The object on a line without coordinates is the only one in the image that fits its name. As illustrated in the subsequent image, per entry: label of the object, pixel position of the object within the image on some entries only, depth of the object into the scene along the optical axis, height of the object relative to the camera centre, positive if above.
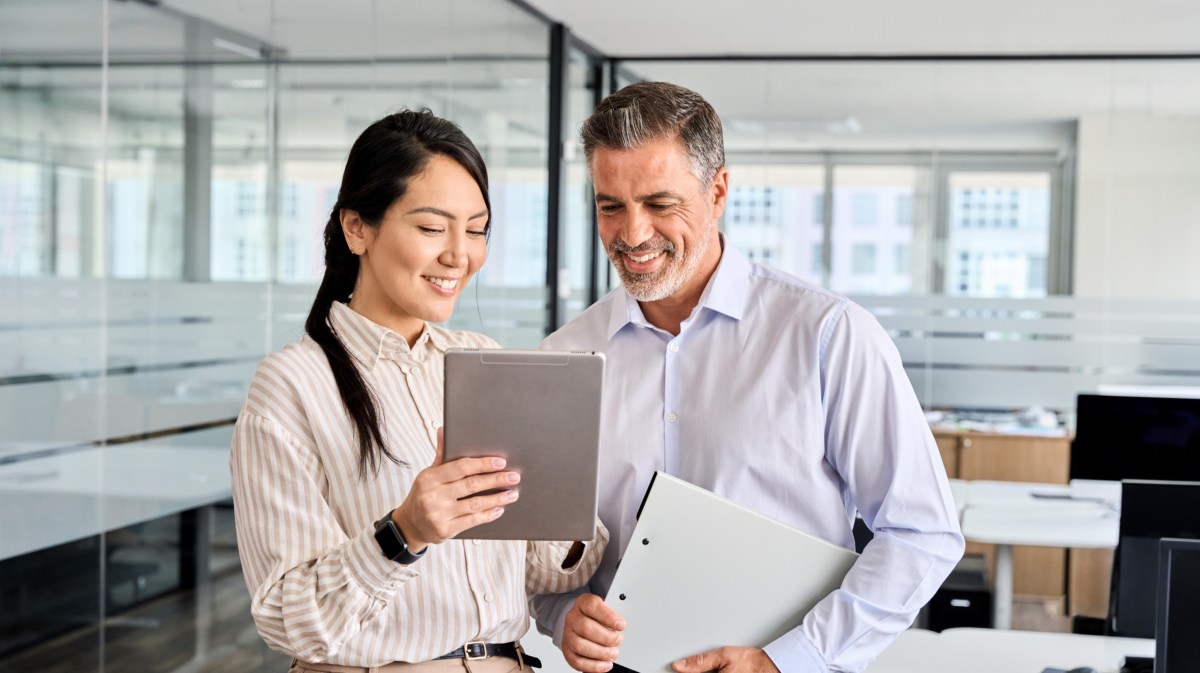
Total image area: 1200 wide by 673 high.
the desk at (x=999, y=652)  2.70 -0.86
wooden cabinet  6.53 -0.93
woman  1.37 -0.23
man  1.68 -0.18
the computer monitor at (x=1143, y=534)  3.11 -0.64
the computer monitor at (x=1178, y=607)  1.89 -0.51
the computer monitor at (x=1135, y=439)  4.25 -0.54
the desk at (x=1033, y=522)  4.31 -0.90
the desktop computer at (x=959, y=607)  4.68 -1.27
